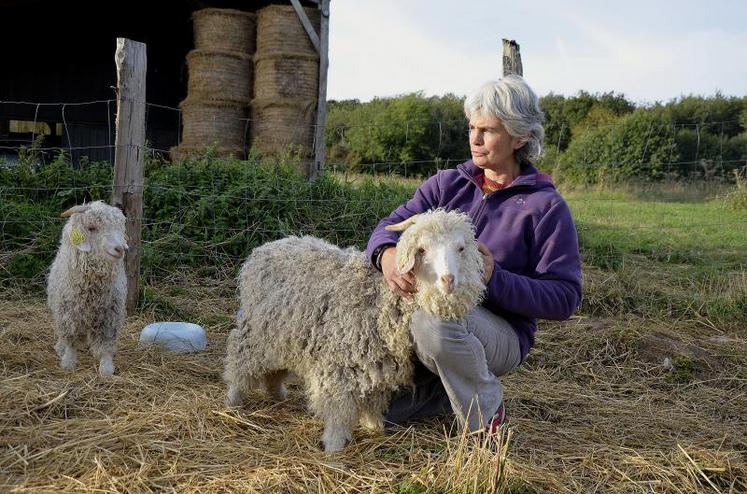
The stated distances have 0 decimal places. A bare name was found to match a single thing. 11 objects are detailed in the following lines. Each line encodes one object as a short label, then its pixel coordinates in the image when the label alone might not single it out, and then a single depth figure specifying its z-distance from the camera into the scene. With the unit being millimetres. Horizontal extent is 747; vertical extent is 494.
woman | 2705
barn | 8852
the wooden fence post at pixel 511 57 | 5730
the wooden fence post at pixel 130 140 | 4727
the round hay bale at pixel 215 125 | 9125
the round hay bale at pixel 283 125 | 8812
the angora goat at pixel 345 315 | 2633
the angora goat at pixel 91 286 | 3754
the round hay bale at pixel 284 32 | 8797
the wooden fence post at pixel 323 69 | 8711
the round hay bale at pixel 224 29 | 9117
